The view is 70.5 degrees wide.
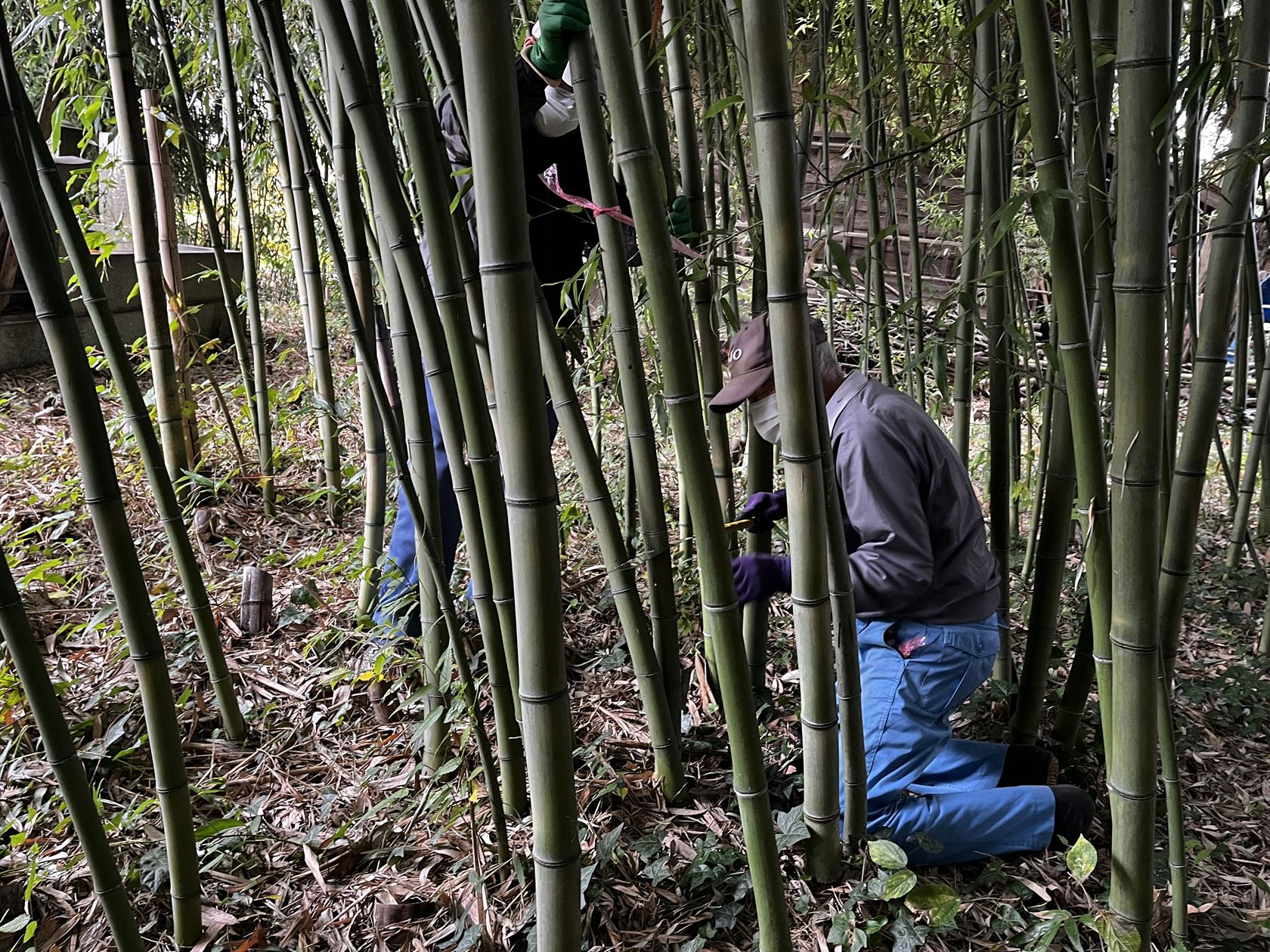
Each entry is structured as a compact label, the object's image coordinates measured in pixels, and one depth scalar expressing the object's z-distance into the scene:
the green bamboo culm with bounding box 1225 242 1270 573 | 2.53
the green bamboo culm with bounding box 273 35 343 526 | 2.20
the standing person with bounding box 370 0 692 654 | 1.87
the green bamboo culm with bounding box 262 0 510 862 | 1.23
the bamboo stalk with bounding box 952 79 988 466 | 1.54
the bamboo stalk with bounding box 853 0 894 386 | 1.88
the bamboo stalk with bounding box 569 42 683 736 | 1.11
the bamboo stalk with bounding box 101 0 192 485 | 2.10
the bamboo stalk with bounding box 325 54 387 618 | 1.32
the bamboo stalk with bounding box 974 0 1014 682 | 1.55
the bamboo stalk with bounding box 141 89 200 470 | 2.84
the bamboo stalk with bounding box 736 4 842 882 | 1.00
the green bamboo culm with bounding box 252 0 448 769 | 1.04
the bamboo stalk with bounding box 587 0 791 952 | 1.00
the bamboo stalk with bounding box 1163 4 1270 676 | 1.12
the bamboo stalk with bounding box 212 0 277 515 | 2.54
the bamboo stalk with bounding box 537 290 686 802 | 1.36
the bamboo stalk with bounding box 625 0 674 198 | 1.35
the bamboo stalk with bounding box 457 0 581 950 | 0.75
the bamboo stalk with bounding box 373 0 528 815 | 1.04
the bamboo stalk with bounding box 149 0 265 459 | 2.62
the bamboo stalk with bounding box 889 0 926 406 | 1.89
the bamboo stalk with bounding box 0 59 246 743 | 1.21
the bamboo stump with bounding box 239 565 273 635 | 2.29
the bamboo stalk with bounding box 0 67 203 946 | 0.96
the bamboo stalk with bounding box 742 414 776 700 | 1.85
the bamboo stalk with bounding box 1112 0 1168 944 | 0.92
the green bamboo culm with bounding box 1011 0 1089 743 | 0.97
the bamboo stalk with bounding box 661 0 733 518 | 1.42
